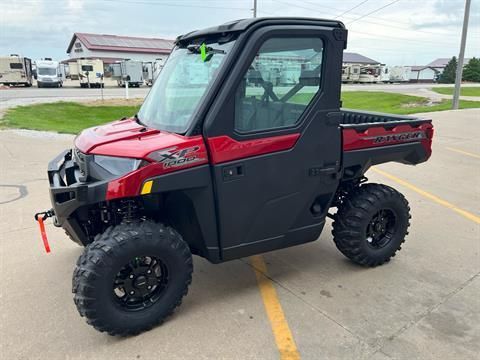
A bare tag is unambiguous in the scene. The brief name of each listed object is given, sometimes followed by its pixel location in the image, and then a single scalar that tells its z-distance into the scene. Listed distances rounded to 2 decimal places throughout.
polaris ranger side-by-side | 2.88
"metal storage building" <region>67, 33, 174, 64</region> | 62.34
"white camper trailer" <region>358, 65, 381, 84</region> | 55.91
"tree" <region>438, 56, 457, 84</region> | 61.41
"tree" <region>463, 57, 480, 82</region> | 57.69
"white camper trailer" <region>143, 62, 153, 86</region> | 41.22
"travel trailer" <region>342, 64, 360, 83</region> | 54.69
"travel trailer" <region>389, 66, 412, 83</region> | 62.59
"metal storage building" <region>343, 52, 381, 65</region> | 78.53
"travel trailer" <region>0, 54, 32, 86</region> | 35.91
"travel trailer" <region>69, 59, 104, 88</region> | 39.25
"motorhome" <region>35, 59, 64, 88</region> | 36.12
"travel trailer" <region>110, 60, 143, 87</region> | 39.34
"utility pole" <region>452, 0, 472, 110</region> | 18.86
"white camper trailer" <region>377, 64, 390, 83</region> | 58.81
